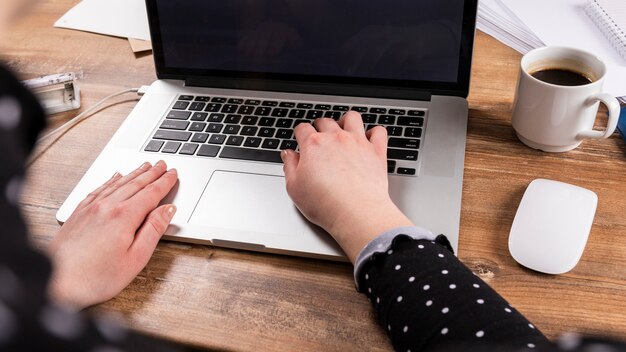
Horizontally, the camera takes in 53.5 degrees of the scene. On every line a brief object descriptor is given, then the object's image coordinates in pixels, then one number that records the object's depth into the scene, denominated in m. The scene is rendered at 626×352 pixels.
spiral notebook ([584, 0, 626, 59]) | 0.98
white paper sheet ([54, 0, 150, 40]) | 1.13
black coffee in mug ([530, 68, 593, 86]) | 0.80
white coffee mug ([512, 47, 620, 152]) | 0.75
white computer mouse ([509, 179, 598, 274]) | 0.65
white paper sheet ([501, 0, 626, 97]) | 0.94
